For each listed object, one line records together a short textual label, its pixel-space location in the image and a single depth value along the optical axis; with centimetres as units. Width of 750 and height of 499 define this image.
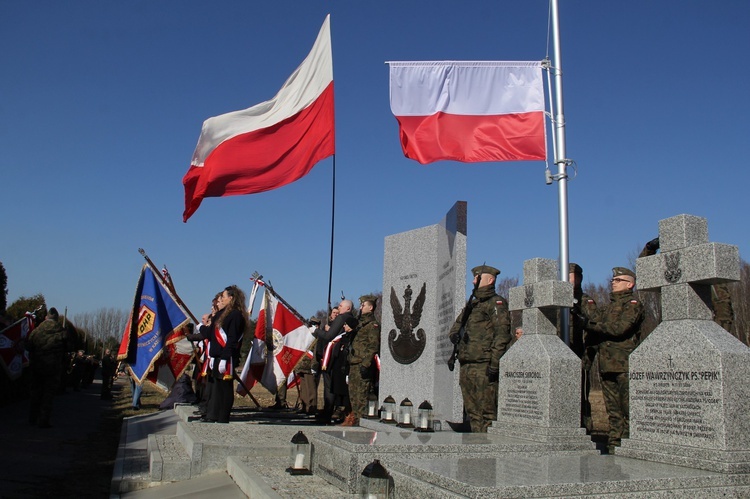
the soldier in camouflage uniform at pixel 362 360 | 984
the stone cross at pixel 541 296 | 714
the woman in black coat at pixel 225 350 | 864
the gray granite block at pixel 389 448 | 524
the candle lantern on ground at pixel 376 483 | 413
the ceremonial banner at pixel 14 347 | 1462
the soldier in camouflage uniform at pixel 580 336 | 816
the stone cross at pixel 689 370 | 501
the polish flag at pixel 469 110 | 916
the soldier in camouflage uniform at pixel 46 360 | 1142
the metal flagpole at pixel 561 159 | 801
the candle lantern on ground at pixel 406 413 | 817
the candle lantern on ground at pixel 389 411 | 877
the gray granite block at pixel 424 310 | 943
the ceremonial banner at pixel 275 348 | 1305
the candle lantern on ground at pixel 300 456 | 591
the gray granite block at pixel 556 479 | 396
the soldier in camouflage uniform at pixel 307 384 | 1316
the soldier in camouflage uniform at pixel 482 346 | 789
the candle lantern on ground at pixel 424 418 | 739
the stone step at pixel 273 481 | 509
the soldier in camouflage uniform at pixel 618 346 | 683
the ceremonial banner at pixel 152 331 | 1244
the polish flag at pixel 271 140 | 1015
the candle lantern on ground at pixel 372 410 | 959
